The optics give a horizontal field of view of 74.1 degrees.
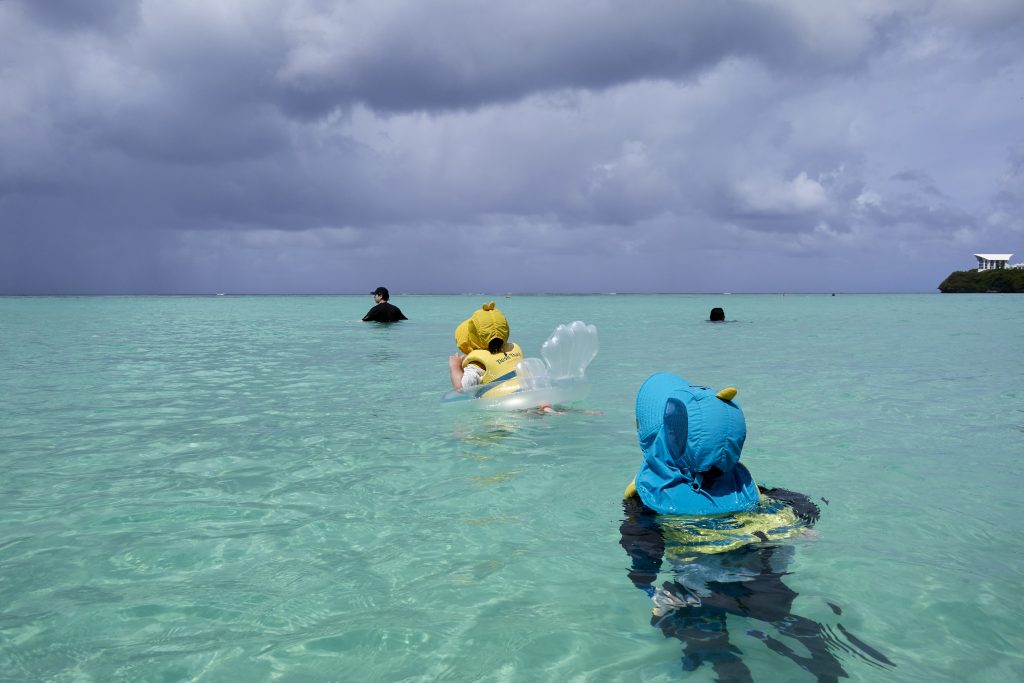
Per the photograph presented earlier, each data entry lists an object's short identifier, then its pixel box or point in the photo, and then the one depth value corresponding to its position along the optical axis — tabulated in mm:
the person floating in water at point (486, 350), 9594
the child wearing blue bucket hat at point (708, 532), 3436
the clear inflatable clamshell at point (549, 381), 9477
